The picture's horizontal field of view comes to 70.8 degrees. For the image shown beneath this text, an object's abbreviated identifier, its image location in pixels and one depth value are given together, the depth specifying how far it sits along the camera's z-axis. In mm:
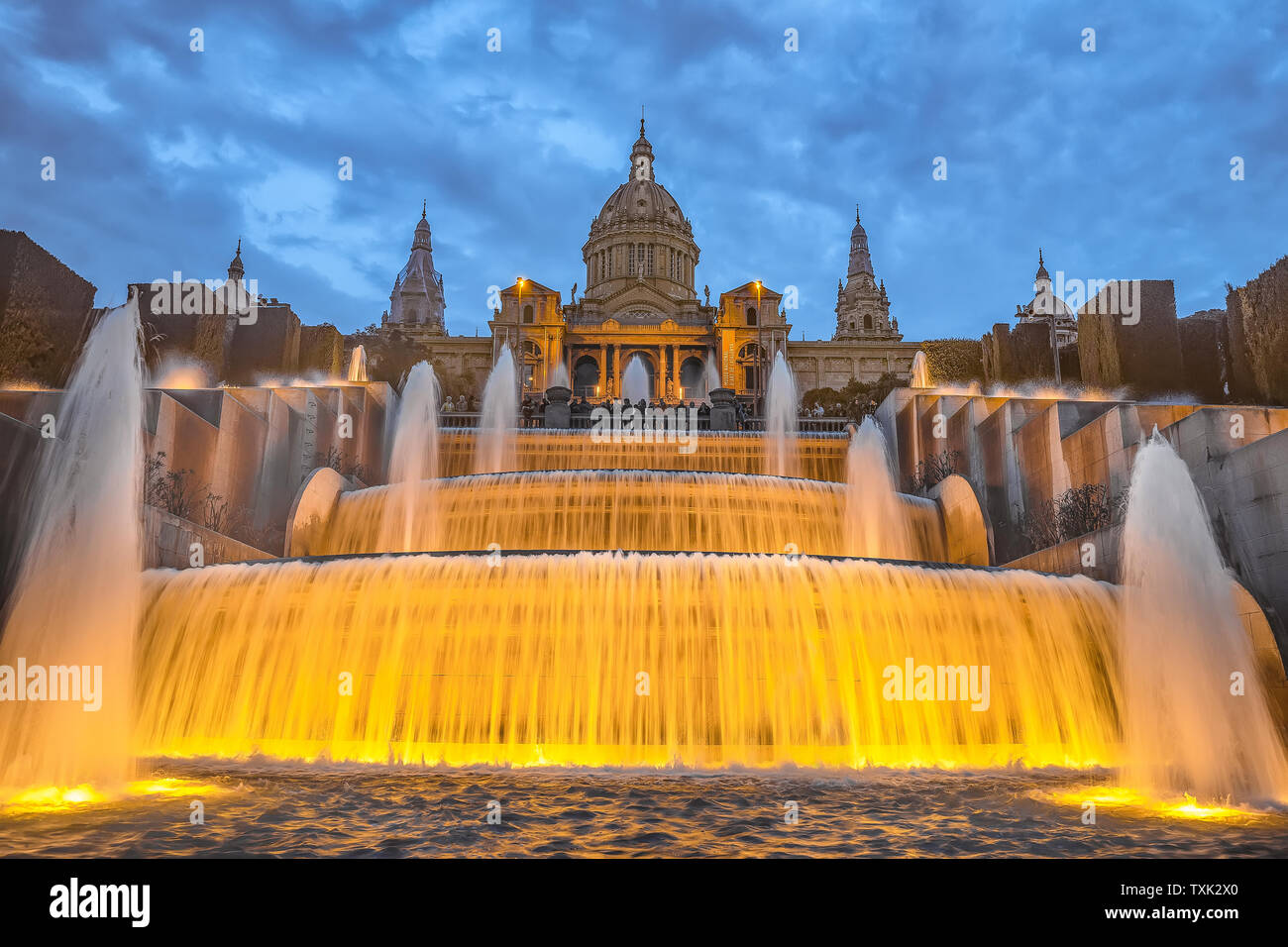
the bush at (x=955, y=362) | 47750
